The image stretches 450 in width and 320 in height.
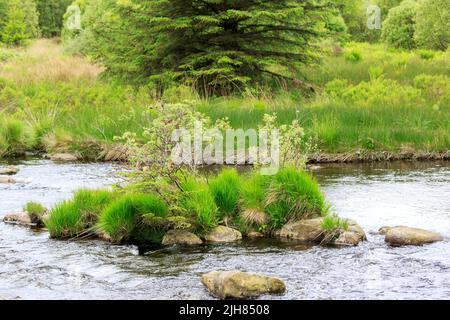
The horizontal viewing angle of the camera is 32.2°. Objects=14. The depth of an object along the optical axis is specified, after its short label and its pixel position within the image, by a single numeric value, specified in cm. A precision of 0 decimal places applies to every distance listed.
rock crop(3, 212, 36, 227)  1166
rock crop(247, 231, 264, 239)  1085
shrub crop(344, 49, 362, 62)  3077
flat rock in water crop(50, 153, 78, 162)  1864
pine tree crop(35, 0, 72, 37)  6738
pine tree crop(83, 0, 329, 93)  2281
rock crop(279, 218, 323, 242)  1052
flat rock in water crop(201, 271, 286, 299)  811
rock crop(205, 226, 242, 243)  1056
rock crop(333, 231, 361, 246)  1022
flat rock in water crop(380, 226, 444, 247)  1016
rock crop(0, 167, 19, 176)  1633
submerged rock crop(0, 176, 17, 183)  1511
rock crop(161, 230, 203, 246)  1045
